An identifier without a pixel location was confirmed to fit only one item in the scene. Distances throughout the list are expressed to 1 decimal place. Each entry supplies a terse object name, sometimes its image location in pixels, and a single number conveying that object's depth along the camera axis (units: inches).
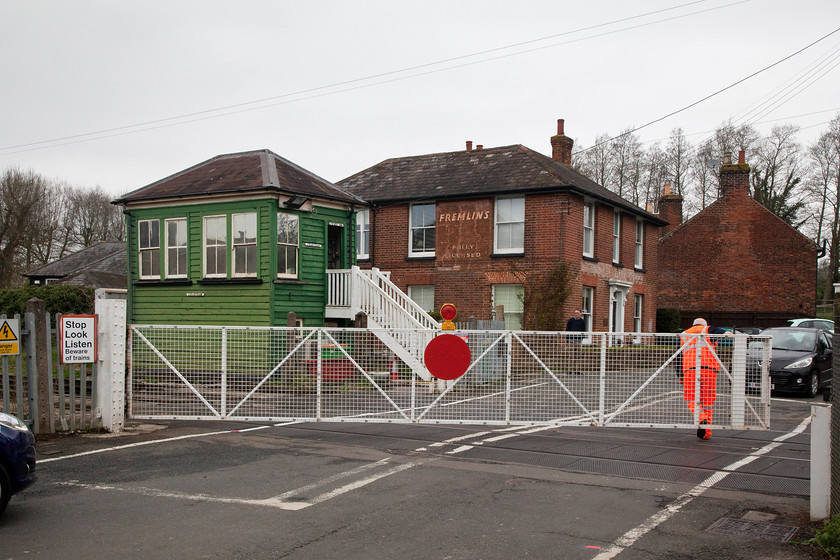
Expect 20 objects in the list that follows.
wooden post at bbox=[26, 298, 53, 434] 398.9
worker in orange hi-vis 409.7
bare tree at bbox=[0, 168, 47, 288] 1678.2
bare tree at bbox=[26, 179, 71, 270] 1781.5
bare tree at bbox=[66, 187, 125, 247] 2182.6
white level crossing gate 417.7
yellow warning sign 389.1
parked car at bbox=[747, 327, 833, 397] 666.2
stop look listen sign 407.8
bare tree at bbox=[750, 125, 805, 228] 1915.6
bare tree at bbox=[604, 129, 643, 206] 2208.4
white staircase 717.9
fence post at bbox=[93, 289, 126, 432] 423.2
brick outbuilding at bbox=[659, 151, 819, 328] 1406.3
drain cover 239.8
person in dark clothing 800.9
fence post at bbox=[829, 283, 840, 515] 239.0
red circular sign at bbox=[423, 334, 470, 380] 421.1
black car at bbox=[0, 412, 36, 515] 250.1
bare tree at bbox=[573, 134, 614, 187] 2204.7
